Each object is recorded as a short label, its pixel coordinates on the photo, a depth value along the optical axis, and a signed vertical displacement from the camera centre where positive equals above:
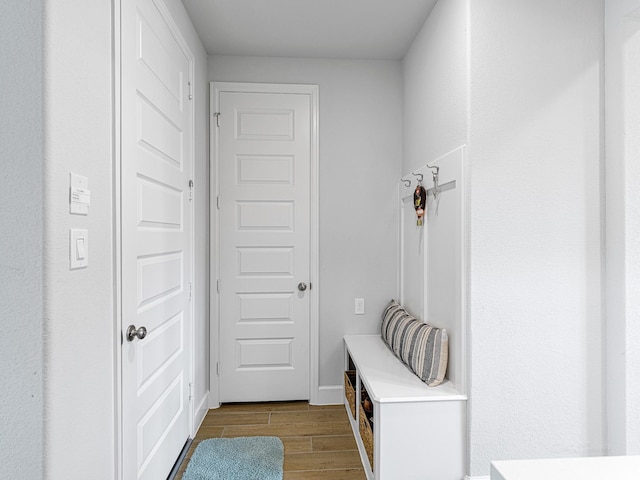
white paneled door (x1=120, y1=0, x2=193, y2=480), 1.40 +0.01
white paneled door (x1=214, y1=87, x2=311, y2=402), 2.66 -0.02
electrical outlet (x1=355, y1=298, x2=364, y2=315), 2.72 -0.49
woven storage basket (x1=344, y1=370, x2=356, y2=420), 2.39 -1.01
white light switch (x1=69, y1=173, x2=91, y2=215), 1.03 +0.14
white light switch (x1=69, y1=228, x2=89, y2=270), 1.03 -0.02
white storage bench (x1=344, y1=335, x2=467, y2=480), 1.69 -0.91
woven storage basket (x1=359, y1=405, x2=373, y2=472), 1.88 -1.06
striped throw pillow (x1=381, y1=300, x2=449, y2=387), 1.83 -0.58
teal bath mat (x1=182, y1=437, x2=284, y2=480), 1.90 -1.22
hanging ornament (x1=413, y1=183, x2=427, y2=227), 2.15 +0.23
